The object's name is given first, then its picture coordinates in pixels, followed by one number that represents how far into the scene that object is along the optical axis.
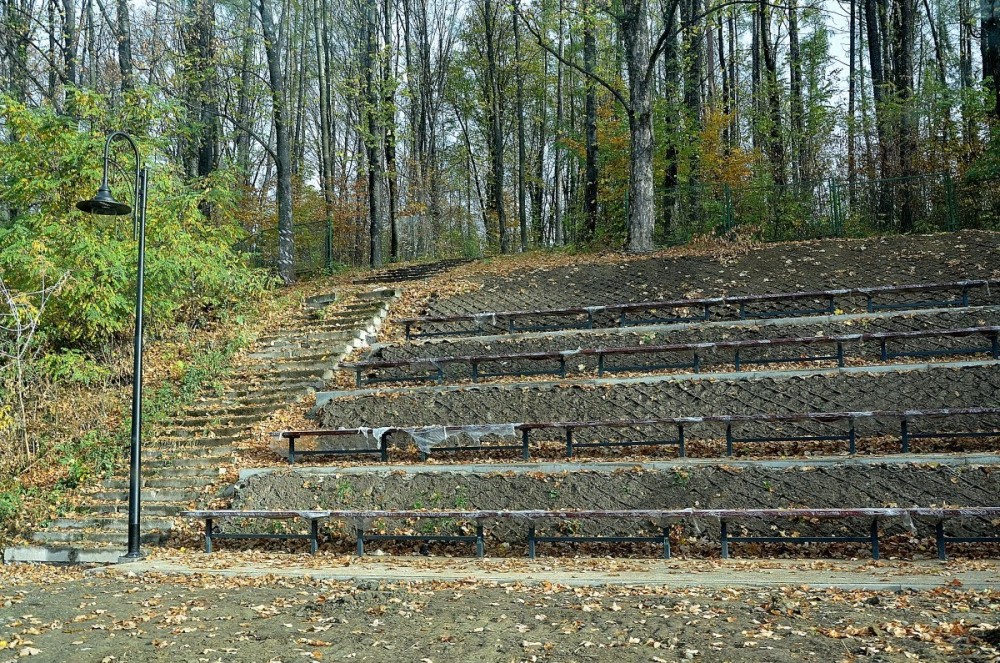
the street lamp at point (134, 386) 8.56
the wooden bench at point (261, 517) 8.45
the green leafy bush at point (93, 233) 13.70
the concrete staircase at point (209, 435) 9.60
